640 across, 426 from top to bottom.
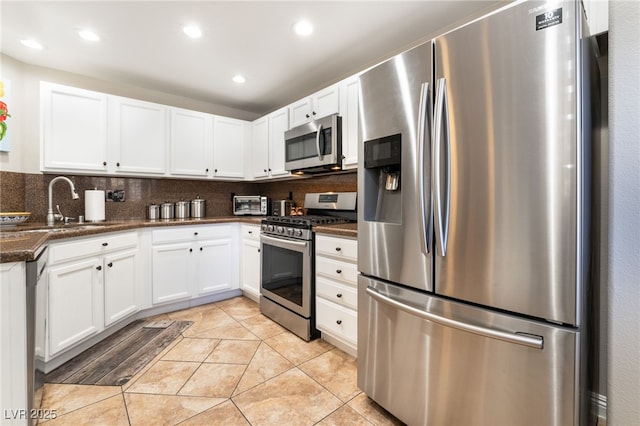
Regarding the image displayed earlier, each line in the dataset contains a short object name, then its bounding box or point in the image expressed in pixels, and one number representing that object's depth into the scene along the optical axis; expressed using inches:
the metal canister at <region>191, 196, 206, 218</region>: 136.9
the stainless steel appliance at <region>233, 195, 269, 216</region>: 141.5
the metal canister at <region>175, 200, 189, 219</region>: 131.7
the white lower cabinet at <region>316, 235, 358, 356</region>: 75.6
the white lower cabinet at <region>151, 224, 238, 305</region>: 109.8
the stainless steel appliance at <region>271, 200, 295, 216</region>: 134.1
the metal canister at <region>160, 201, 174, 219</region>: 128.0
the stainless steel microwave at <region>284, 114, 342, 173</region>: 98.7
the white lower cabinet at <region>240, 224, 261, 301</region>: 118.5
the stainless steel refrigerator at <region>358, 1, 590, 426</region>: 35.3
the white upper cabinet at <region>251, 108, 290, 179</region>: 125.7
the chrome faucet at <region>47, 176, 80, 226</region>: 97.0
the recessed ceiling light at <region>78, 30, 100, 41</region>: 84.3
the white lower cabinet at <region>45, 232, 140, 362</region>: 72.6
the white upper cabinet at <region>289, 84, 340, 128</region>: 100.8
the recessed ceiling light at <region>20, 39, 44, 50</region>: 89.0
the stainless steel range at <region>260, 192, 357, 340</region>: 88.7
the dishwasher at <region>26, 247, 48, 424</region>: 43.4
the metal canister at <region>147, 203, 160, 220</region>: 126.6
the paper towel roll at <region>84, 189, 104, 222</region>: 105.2
